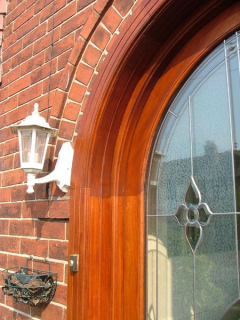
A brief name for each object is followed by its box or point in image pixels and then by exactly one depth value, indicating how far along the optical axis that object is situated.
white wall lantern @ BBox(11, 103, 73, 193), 1.81
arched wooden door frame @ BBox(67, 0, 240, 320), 1.68
